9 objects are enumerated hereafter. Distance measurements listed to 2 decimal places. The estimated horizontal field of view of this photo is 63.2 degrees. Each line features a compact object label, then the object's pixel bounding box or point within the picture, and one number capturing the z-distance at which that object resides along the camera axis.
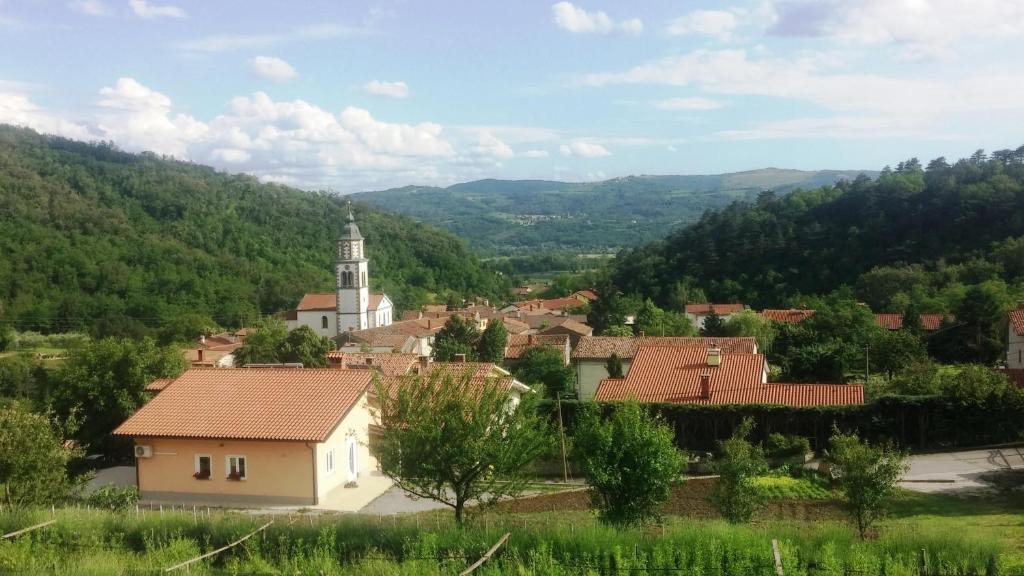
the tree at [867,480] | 15.31
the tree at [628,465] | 15.50
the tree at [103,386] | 26.27
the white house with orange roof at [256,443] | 21.73
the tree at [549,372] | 40.09
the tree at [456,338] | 45.88
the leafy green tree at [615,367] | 38.19
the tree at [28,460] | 16.89
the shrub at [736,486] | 16.33
